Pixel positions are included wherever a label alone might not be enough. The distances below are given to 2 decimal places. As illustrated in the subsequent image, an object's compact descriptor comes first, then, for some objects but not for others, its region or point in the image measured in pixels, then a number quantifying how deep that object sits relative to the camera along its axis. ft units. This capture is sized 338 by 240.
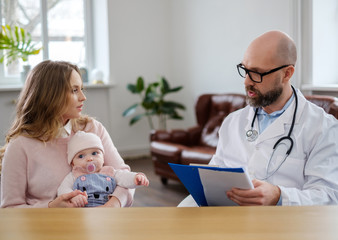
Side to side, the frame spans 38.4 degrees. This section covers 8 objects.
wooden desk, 3.83
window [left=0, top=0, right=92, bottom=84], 20.63
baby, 6.43
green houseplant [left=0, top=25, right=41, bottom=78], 18.90
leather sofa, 16.01
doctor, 6.61
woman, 6.42
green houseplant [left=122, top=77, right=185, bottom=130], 20.57
